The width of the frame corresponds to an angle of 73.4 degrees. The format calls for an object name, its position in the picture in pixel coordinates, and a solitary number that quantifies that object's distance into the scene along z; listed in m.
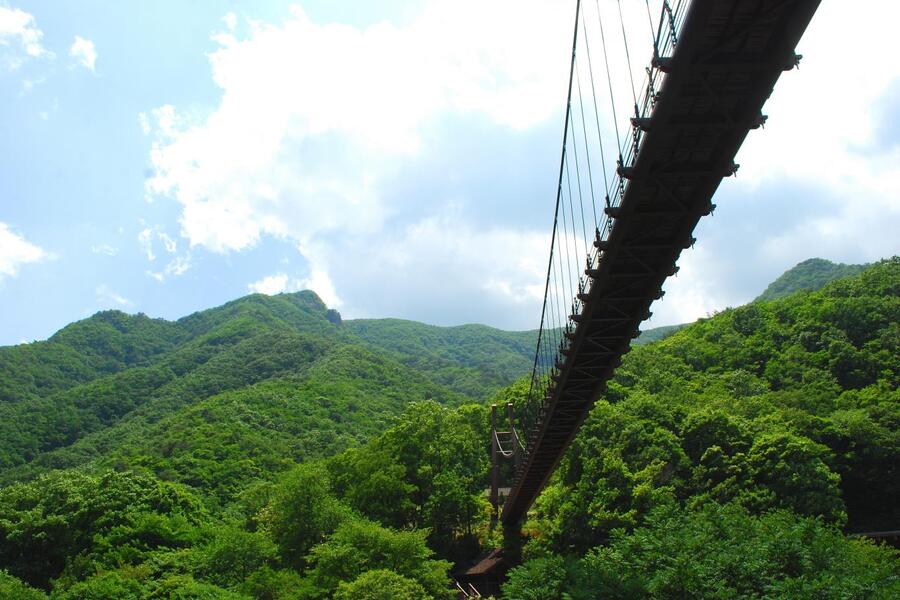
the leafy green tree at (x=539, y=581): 21.20
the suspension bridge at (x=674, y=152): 10.20
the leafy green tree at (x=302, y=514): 28.92
